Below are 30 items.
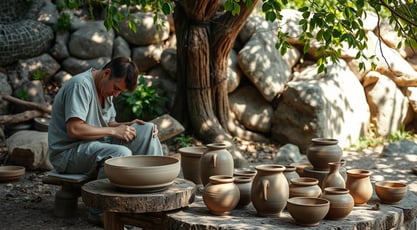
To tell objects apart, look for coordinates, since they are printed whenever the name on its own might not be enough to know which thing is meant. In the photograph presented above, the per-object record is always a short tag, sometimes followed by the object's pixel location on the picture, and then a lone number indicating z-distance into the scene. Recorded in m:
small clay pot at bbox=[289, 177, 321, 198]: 3.63
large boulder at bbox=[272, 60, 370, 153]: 8.30
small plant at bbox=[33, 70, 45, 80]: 8.96
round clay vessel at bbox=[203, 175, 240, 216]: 3.53
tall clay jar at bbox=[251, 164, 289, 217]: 3.52
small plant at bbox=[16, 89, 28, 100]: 8.57
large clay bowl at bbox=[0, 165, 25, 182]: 6.48
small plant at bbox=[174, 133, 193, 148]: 8.06
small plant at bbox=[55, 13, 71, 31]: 9.30
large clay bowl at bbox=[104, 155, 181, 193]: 3.55
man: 4.61
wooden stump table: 3.54
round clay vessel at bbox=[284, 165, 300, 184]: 4.00
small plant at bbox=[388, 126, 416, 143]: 9.05
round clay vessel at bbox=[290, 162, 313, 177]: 4.33
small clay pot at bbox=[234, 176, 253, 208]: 3.75
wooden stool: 4.98
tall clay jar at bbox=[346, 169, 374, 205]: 3.84
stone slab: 3.35
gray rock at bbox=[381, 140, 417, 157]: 8.05
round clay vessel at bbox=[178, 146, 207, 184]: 4.35
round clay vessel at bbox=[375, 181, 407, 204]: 3.88
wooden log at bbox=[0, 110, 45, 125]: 7.84
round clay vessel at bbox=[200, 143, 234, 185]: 4.03
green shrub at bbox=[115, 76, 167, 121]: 8.45
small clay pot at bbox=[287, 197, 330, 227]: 3.29
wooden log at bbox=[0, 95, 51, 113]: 8.05
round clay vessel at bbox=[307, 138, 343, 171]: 4.08
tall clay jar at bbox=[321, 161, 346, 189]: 3.85
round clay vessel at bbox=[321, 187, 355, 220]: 3.46
